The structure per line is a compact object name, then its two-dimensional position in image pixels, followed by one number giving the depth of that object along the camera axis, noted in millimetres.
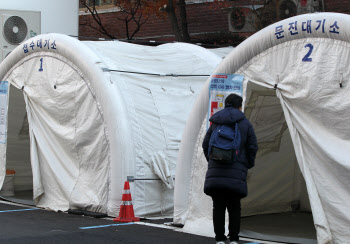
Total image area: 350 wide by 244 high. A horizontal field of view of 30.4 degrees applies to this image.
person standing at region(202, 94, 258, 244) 7473
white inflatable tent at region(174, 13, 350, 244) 7977
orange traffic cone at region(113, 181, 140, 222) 10523
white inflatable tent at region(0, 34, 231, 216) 11086
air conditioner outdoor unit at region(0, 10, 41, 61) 16328
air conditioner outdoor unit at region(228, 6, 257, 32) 23205
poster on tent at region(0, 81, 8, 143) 12961
